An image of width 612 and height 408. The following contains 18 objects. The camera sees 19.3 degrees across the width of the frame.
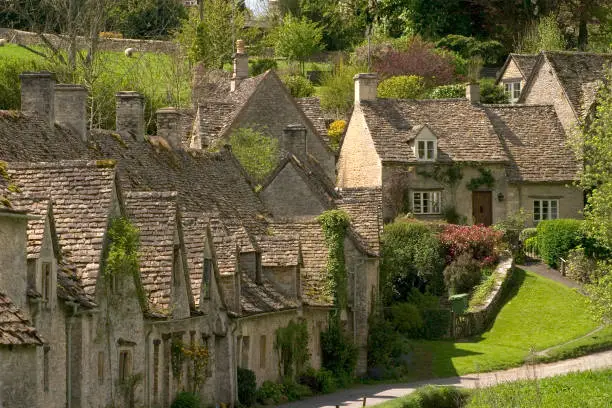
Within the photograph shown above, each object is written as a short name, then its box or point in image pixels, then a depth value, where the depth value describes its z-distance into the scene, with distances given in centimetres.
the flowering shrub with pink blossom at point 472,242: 7675
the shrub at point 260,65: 11638
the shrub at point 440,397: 4816
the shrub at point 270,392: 5034
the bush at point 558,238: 7881
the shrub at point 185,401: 4278
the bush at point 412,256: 7431
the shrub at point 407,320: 6881
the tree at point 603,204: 6334
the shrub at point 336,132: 9519
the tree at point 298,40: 12519
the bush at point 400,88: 10244
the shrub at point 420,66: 10919
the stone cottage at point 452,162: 8631
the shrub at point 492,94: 10106
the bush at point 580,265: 7712
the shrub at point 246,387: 4866
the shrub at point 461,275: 7494
